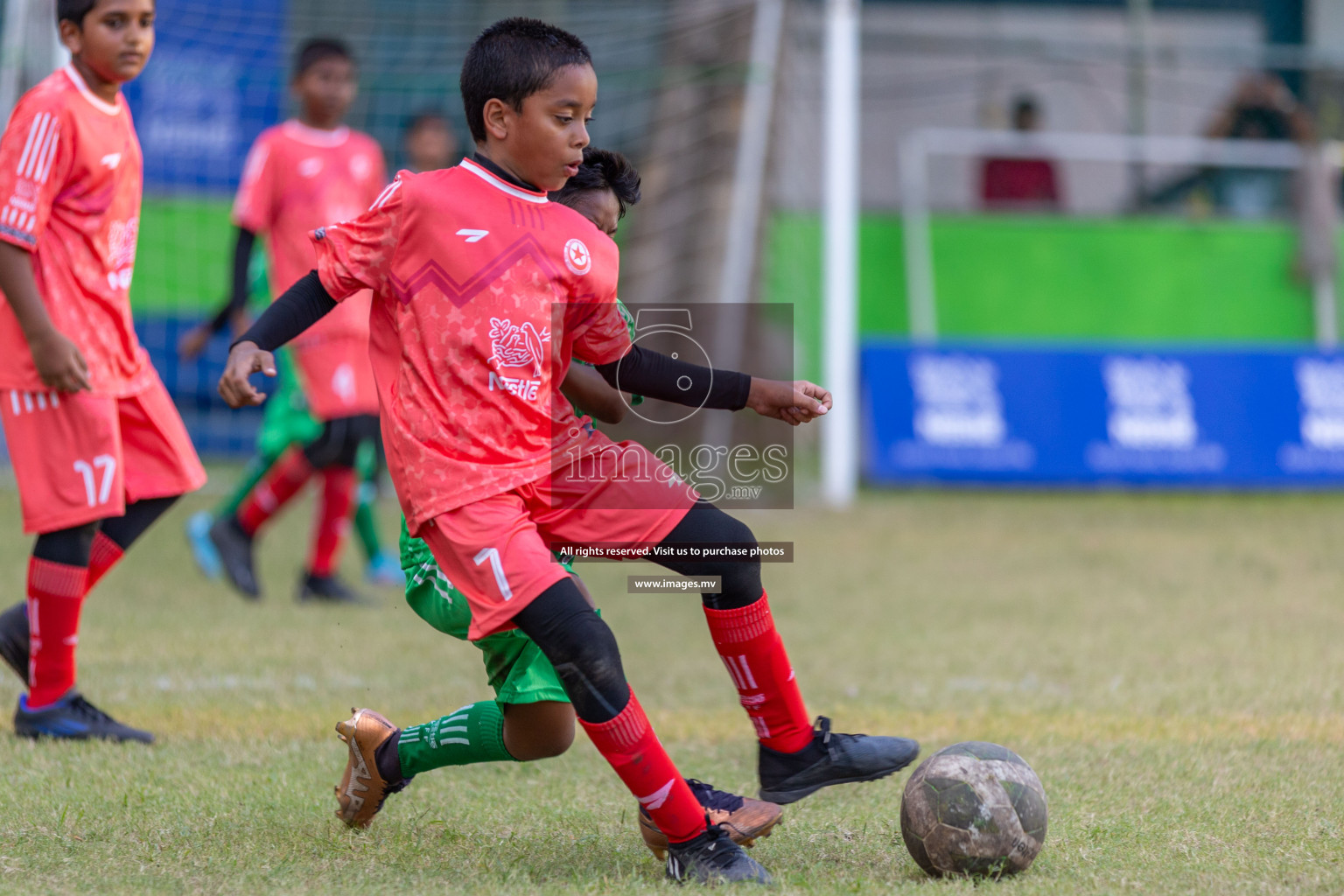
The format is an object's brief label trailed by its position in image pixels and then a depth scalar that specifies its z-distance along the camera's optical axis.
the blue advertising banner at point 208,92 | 22.36
